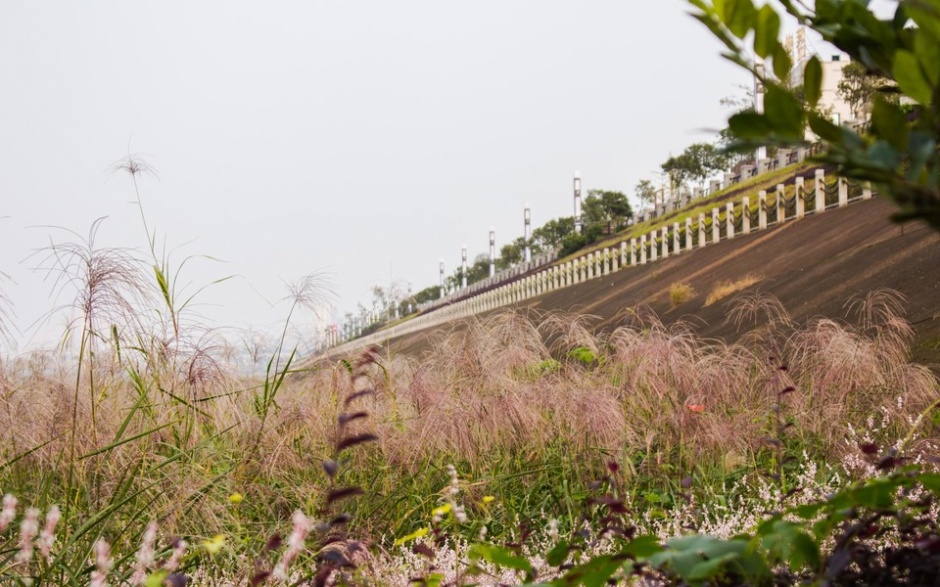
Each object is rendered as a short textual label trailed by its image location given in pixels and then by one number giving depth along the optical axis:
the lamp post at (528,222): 84.50
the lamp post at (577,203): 66.31
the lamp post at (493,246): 92.29
